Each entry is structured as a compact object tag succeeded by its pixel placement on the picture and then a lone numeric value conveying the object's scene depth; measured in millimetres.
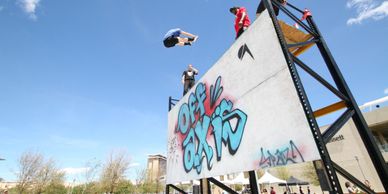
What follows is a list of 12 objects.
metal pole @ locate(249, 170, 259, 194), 4078
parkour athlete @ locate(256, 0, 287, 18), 3751
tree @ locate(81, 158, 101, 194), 42125
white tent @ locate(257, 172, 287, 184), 20662
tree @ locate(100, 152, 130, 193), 39875
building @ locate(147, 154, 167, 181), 102538
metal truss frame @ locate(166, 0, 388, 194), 2152
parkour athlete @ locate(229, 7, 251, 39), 4320
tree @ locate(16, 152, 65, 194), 28797
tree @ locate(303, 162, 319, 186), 35169
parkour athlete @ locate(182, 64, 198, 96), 6734
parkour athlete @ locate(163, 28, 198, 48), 6613
